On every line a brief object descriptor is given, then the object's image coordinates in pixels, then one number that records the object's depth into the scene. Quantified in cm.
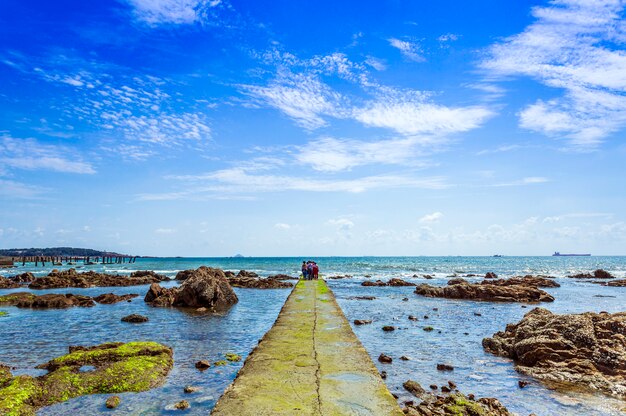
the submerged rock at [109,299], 2769
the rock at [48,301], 2517
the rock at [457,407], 807
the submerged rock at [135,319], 1988
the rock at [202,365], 1190
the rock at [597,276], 6041
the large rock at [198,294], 2562
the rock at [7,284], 4026
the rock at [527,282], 4316
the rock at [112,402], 877
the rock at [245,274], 5511
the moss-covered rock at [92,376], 880
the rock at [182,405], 880
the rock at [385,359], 1290
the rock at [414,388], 999
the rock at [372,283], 4629
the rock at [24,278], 4566
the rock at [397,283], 4644
